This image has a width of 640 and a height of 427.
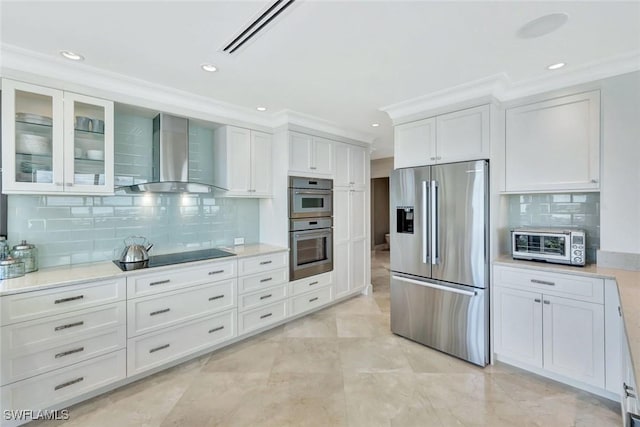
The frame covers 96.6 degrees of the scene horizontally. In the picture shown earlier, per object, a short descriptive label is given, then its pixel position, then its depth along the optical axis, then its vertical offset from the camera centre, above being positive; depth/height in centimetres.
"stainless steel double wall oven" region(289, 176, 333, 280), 353 -17
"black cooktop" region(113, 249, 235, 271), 245 -44
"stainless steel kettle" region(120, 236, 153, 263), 254 -36
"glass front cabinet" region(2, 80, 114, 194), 207 +57
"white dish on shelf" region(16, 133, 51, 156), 212 +53
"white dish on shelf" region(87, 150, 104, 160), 242 +51
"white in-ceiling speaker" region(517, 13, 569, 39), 167 +115
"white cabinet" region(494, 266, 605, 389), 213 -93
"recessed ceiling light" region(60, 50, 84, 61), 205 +116
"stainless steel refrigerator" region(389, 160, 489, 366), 257 -44
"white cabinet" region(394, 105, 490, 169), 262 +74
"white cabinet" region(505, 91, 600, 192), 235 +60
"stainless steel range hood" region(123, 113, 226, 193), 278 +57
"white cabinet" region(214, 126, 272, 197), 326 +62
